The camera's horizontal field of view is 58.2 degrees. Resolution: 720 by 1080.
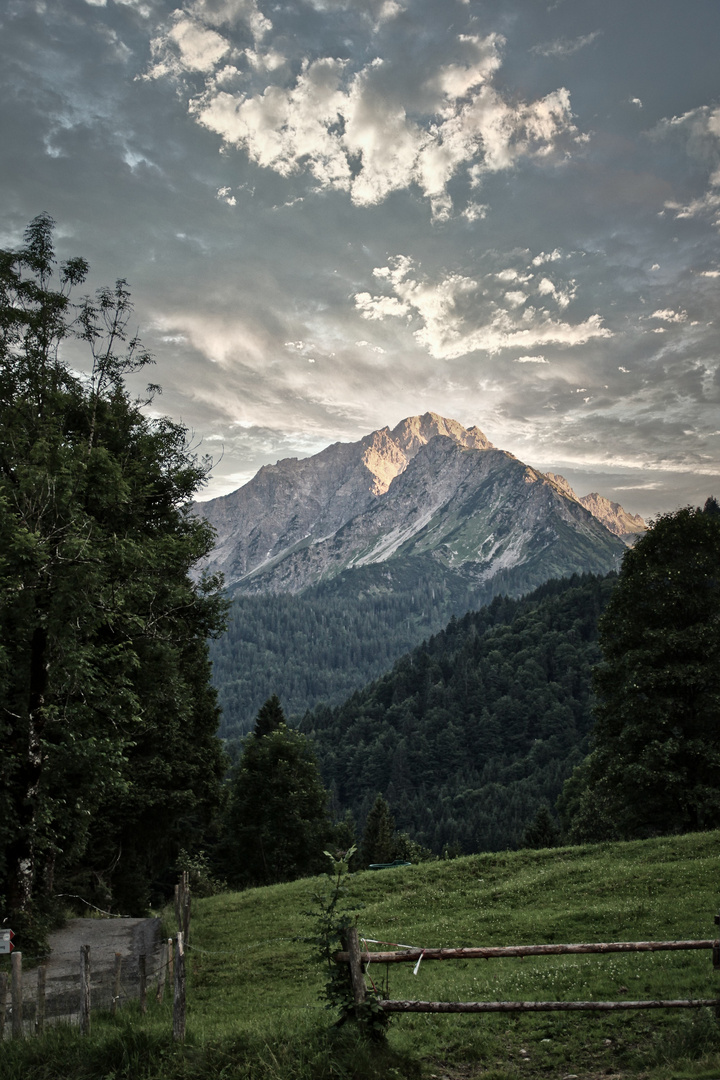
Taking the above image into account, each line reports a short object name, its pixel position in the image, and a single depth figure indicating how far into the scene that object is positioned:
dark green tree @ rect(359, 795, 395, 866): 79.94
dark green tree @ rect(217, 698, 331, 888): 53.31
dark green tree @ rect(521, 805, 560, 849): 86.25
